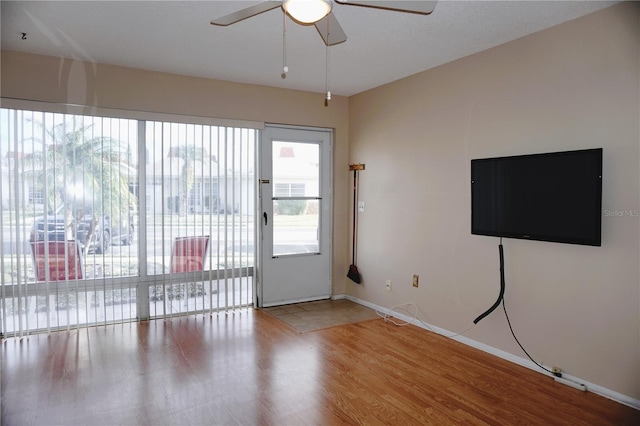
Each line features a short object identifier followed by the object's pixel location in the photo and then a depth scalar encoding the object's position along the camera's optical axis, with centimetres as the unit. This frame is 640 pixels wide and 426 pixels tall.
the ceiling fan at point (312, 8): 197
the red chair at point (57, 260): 388
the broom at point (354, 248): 529
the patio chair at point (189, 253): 454
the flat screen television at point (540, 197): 285
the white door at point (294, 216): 503
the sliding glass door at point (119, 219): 380
